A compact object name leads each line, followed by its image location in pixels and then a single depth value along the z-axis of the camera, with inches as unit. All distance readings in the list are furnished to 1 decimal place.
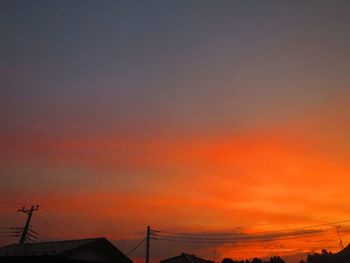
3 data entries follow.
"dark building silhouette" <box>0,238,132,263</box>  900.6
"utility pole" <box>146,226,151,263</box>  1489.3
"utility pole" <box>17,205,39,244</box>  1845.5
